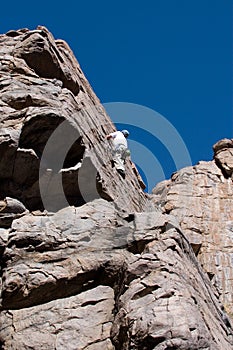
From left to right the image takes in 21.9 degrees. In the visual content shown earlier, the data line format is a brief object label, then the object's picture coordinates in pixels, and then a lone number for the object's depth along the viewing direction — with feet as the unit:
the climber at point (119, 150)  94.22
